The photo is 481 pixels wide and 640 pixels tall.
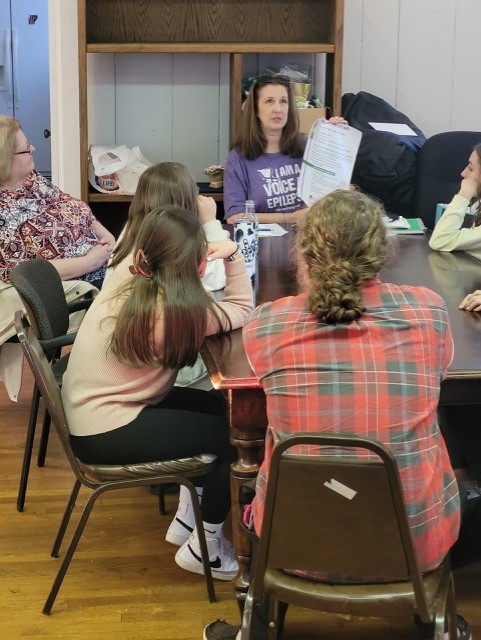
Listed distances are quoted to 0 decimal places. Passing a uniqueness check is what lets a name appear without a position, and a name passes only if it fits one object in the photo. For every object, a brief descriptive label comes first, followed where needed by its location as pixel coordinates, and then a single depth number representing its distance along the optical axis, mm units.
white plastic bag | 4590
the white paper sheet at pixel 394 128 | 4750
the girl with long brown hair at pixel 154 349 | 2172
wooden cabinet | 4602
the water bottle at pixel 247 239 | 2764
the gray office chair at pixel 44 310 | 2762
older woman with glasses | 3428
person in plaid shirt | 1650
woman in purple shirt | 4117
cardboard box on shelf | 4582
